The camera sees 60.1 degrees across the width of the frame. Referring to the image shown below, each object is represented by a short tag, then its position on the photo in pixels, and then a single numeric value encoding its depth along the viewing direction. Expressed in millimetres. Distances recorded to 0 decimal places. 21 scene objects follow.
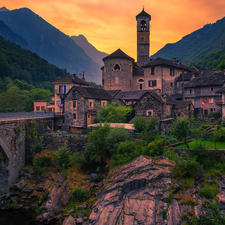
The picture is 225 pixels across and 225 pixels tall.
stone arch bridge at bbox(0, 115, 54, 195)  23812
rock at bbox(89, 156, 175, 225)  16719
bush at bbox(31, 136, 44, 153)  30219
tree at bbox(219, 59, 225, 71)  53112
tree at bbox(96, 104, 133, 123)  34562
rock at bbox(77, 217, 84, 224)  18859
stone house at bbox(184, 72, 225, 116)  41688
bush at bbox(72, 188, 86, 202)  22741
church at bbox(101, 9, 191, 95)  46938
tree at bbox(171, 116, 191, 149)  21484
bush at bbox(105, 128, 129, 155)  25359
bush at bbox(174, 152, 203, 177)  18464
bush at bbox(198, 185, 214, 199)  16583
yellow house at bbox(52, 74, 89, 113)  48469
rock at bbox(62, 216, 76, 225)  18839
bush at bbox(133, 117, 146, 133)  28594
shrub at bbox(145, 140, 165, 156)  21828
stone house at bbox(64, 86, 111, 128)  36938
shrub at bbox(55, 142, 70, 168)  27750
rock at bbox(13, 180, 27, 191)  24578
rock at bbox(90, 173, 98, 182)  25531
